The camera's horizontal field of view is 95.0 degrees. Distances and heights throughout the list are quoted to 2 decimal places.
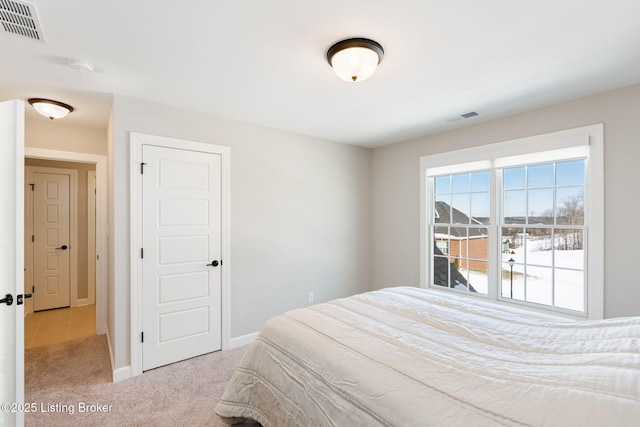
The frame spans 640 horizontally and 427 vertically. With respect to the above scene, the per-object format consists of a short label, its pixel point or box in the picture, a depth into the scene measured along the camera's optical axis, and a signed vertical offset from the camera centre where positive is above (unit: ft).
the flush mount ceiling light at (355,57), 5.81 +3.21
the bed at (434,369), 3.25 -2.21
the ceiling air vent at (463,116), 9.77 +3.32
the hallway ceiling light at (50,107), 8.66 +3.22
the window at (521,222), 8.52 -0.32
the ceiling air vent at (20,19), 4.83 +3.44
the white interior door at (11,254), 5.30 -0.74
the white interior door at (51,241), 14.56 -1.34
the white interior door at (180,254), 9.01 -1.32
